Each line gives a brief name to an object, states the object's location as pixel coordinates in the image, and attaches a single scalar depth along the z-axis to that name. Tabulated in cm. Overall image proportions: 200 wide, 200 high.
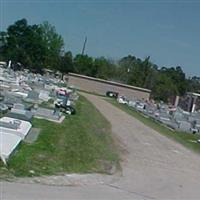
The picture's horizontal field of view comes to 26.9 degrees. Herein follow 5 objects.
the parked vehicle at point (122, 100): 6075
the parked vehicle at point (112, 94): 7784
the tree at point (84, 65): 10204
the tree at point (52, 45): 10681
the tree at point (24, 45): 10194
